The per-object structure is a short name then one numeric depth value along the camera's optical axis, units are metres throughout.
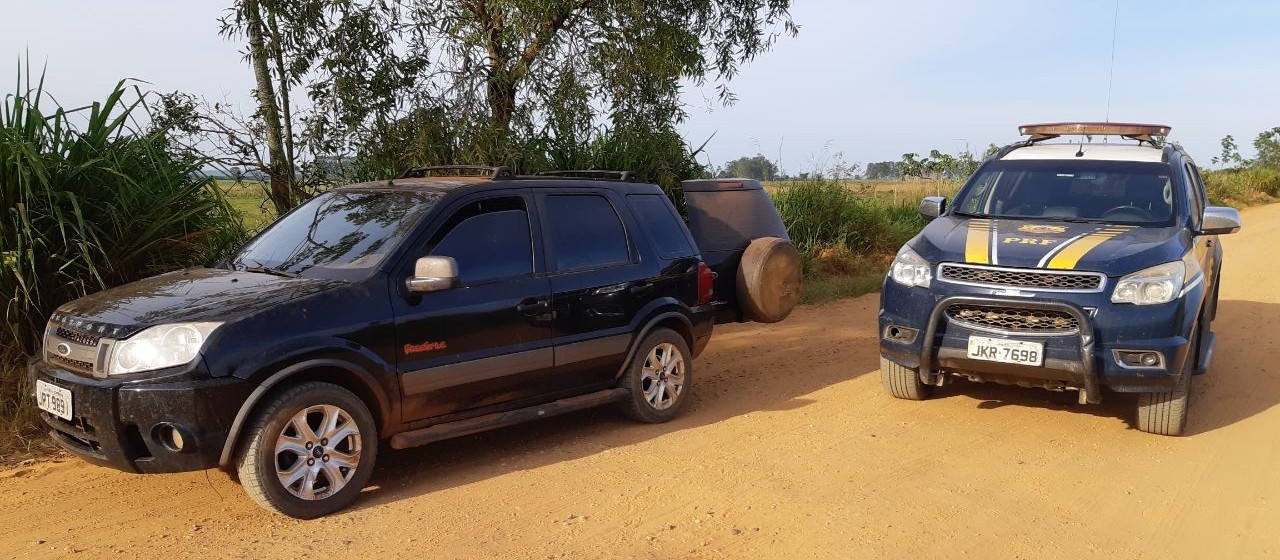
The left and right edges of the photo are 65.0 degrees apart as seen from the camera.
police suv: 6.00
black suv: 4.47
